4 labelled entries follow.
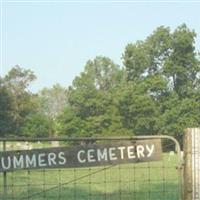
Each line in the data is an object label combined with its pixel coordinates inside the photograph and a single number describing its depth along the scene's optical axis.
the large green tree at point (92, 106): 85.56
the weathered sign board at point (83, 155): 8.09
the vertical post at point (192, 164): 7.99
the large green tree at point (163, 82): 83.13
